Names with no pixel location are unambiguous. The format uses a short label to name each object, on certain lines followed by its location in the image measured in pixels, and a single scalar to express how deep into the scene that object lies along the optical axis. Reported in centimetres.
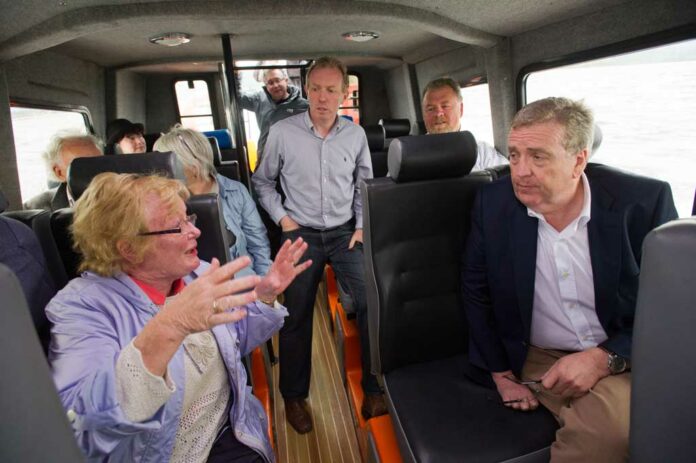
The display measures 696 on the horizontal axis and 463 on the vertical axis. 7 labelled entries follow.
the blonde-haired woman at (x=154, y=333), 82
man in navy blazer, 127
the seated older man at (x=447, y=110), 260
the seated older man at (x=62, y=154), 267
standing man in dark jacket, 409
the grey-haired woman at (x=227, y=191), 227
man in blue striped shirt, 219
